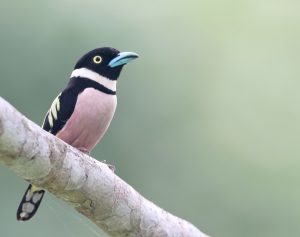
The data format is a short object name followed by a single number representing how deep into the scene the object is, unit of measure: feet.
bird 27.04
